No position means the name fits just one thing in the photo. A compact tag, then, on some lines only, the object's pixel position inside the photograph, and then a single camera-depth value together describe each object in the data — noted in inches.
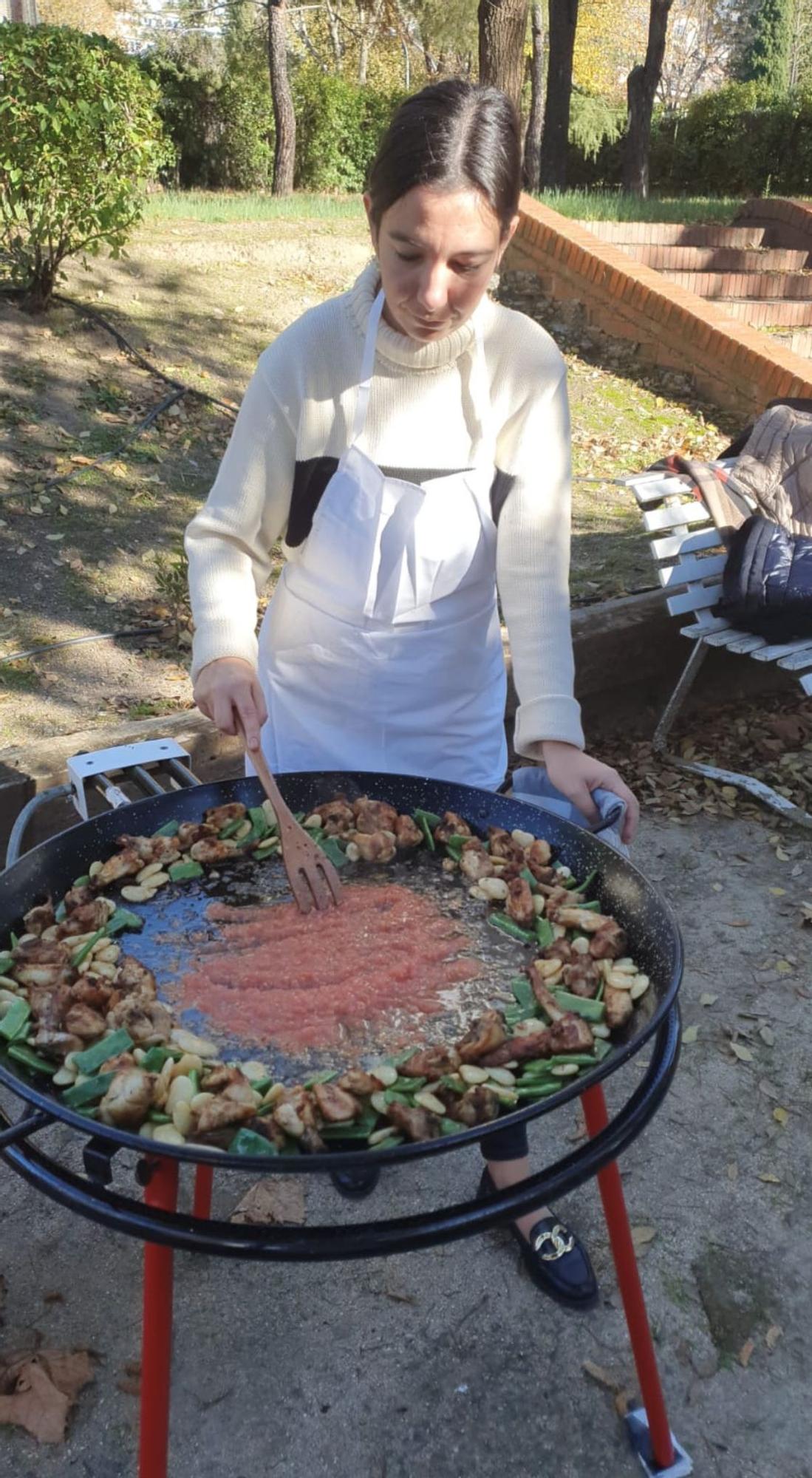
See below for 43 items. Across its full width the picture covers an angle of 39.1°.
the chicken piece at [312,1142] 46.7
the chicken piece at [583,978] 58.0
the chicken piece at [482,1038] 52.4
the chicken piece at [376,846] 69.9
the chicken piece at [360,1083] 50.1
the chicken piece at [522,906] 64.3
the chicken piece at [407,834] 71.0
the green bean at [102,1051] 51.2
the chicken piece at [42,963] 56.9
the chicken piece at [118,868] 65.7
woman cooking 68.4
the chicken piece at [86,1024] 53.5
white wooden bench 166.9
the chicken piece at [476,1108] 48.8
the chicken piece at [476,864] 67.8
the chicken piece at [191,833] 70.0
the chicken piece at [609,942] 61.0
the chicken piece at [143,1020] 53.3
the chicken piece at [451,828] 71.5
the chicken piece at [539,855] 69.2
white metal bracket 86.0
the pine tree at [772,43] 1267.2
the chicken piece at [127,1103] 47.9
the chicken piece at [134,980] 56.8
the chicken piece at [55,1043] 52.8
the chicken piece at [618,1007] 56.0
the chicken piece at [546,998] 56.0
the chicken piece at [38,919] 61.3
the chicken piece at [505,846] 69.1
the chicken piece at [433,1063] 51.6
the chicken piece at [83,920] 61.7
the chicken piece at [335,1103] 48.1
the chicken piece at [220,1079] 49.7
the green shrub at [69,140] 219.0
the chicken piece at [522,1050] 52.6
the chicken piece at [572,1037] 53.3
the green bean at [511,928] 63.7
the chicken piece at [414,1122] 47.3
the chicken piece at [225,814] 72.5
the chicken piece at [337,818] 71.8
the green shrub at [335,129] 627.5
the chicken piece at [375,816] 71.7
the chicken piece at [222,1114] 47.2
